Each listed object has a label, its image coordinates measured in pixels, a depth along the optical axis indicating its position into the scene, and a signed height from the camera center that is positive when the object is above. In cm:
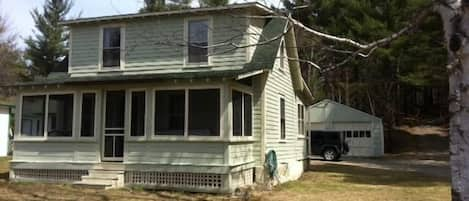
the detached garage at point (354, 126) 3172 +50
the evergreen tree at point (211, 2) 2682 +740
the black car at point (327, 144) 2638 -60
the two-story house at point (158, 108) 1220 +69
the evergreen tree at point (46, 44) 4269 +788
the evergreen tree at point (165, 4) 2922 +912
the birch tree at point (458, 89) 408 +39
